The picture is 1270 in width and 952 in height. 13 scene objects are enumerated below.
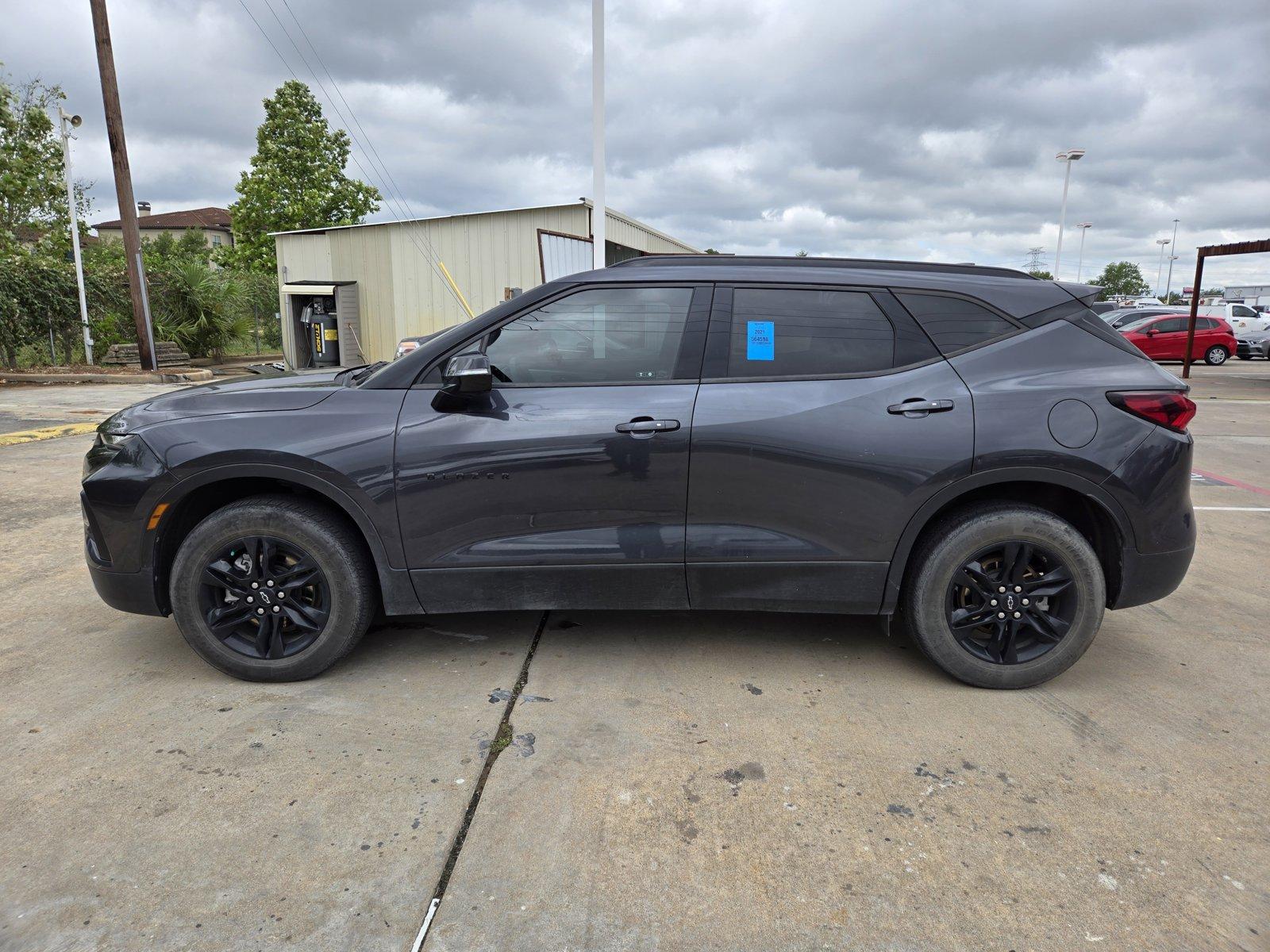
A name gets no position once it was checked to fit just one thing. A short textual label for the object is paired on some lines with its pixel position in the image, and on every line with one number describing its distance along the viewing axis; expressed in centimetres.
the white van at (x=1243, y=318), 2730
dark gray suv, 303
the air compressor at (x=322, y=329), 1877
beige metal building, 1684
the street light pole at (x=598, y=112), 905
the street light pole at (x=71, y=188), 1705
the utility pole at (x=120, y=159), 1547
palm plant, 1972
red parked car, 2269
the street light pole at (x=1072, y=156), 3122
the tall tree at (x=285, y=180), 3497
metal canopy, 1839
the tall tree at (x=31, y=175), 2500
